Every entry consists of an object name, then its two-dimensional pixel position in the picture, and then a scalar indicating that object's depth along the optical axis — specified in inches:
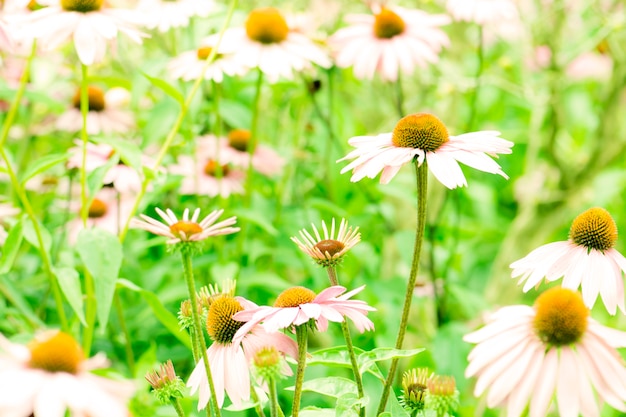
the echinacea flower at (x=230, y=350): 44.6
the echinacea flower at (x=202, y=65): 62.7
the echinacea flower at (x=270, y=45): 62.8
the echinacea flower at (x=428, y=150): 47.1
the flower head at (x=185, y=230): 44.5
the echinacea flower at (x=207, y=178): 66.5
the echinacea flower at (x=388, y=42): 66.7
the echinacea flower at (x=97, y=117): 74.9
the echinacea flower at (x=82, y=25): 54.0
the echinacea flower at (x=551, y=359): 42.5
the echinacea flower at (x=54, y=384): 39.8
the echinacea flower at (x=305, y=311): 43.6
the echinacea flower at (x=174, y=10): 64.0
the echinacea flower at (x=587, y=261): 46.4
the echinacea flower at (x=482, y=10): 70.0
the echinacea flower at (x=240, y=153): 70.9
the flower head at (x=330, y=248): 45.5
